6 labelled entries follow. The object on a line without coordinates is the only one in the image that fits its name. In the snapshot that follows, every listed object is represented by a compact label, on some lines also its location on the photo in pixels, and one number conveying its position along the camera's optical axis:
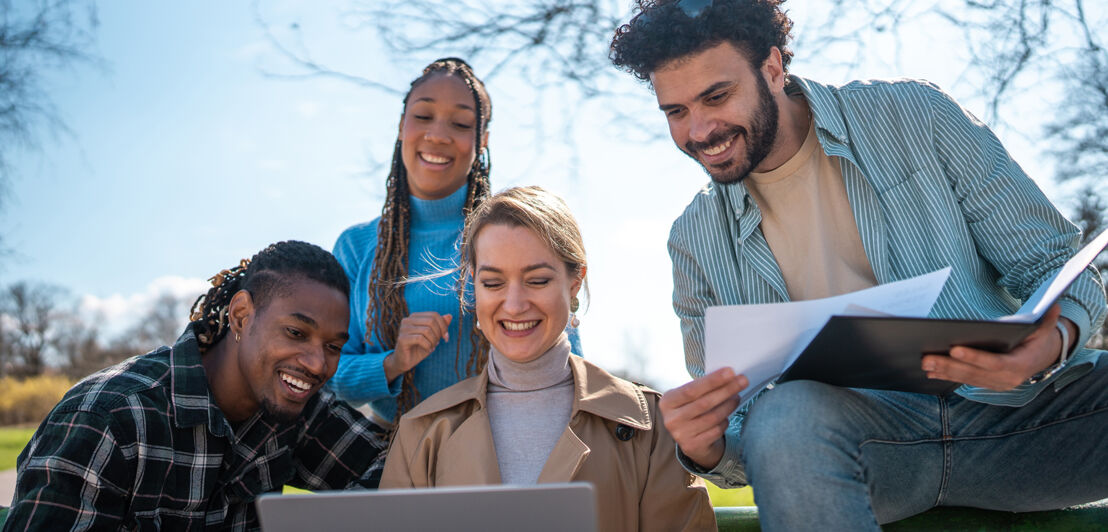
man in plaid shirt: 2.28
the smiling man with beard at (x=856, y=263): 1.75
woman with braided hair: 3.12
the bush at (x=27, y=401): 15.63
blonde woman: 2.35
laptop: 1.31
